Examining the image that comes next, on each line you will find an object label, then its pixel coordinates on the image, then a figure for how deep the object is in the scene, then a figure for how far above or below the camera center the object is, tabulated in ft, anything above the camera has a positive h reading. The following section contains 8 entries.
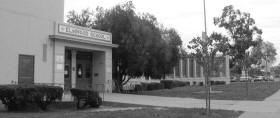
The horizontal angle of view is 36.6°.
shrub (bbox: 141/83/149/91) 126.13 -2.56
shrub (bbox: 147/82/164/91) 132.73 -2.76
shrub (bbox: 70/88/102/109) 56.65 -2.64
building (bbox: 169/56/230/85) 205.18 +1.82
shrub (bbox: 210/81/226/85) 182.27 -2.10
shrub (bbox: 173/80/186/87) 165.23 -2.32
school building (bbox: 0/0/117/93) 68.80 +5.58
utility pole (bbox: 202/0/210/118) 51.92 +1.77
